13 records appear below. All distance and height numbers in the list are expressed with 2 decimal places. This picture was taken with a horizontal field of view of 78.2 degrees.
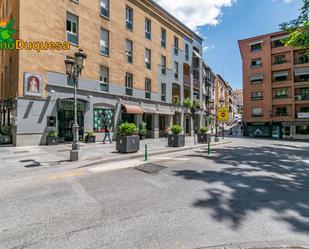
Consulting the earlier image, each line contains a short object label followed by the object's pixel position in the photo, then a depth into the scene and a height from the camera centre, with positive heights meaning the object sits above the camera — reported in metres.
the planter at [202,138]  17.95 -0.90
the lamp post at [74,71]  8.72 +2.71
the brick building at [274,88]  32.16 +7.28
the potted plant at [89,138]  15.88 -0.79
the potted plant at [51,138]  13.96 -0.74
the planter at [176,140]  14.49 -0.89
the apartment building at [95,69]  13.49 +5.61
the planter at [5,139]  14.03 -0.78
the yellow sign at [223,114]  18.09 +1.39
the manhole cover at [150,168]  7.45 -1.64
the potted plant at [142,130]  20.39 -0.16
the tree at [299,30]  13.75 +7.34
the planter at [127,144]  10.94 -0.90
